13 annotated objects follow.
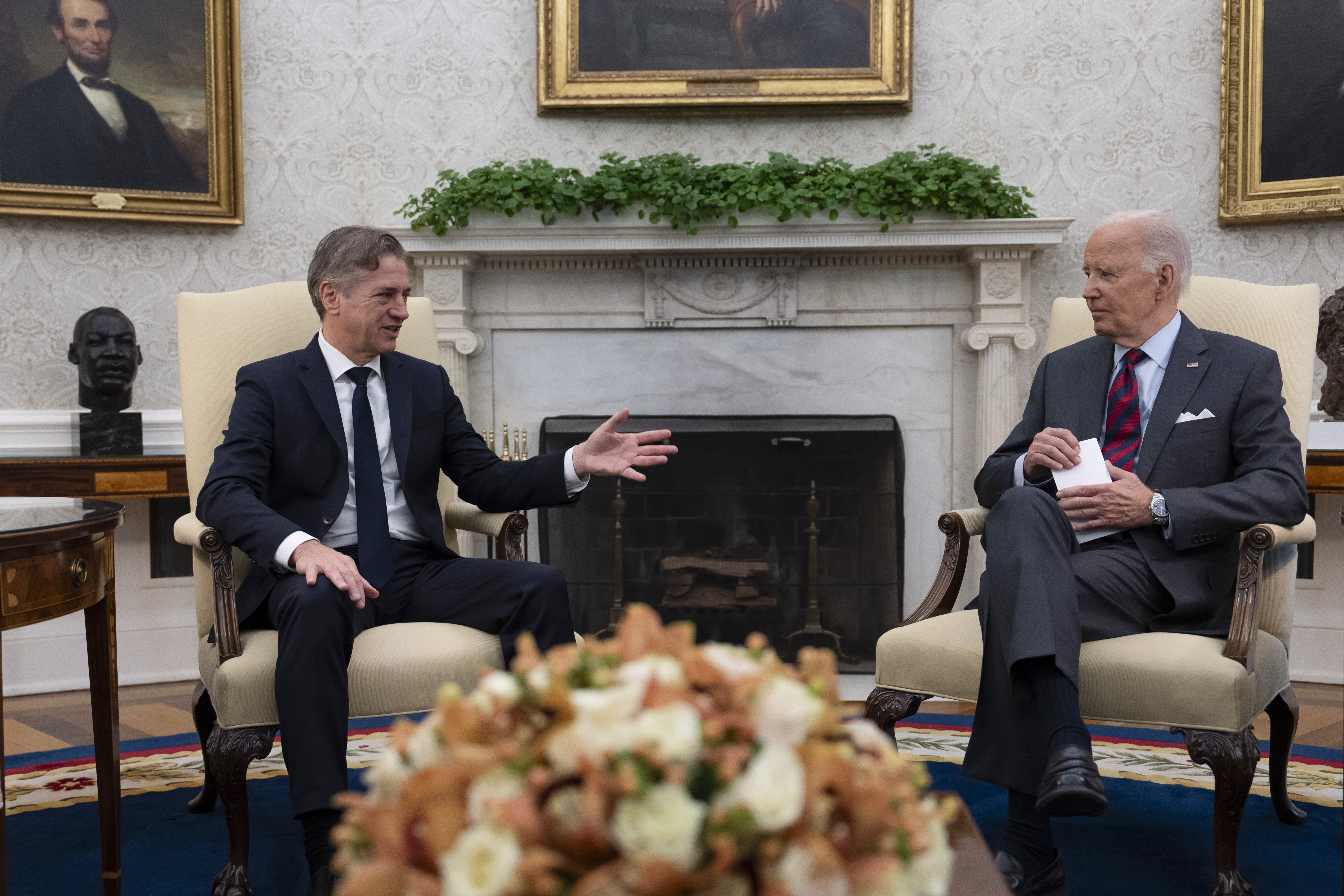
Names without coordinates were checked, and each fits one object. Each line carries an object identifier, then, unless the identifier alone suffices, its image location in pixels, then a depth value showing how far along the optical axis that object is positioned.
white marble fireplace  3.78
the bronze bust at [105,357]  3.49
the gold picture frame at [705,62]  3.90
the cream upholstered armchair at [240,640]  1.86
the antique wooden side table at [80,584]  1.67
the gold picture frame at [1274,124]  3.70
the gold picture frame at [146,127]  3.66
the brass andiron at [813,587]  3.83
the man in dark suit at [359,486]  1.87
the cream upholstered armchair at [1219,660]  1.81
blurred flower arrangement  0.61
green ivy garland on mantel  3.55
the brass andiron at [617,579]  3.88
